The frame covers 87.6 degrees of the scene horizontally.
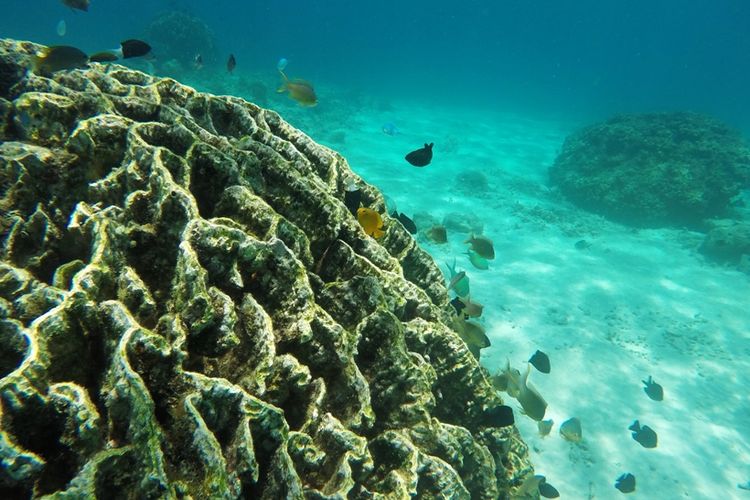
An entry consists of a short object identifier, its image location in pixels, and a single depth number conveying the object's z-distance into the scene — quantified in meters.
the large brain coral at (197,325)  1.41
